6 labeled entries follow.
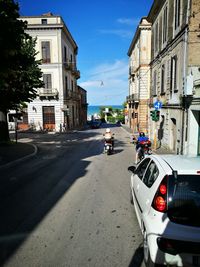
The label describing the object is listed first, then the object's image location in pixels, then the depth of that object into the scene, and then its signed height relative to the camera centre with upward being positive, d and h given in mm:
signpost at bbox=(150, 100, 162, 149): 14523 +295
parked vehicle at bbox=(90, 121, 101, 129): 40531 -1414
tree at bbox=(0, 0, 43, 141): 8180 +2731
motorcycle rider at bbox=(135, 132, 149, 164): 10977 -1190
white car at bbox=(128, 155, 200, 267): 2893 -1376
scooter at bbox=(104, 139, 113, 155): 13859 -1813
